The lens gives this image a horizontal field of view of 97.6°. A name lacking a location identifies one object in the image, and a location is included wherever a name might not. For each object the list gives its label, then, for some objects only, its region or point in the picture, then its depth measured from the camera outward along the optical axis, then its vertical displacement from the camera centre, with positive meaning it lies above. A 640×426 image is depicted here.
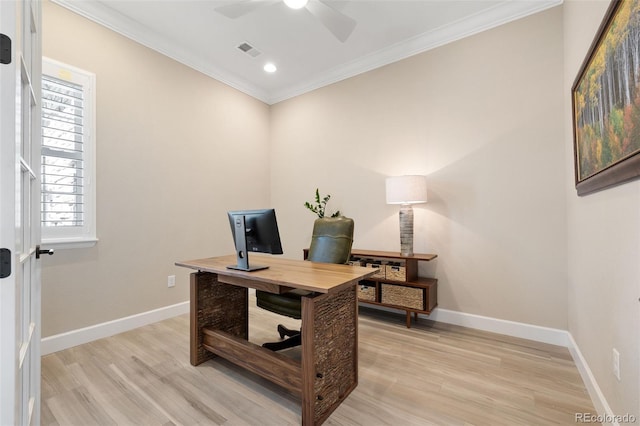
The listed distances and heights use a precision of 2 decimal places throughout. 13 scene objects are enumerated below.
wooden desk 1.52 -0.75
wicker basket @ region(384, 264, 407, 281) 2.84 -0.59
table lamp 2.78 +0.18
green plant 3.74 +0.14
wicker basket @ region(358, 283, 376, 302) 3.03 -0.84
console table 2.75 -0.72
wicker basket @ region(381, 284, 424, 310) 2.75 -0.82
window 2.33 +0.55
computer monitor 1.94 -0.12
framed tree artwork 1.12 +0.54
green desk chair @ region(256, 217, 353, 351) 2.16 -0.36
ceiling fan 2.03 +1.57
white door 0.81 +0.03
